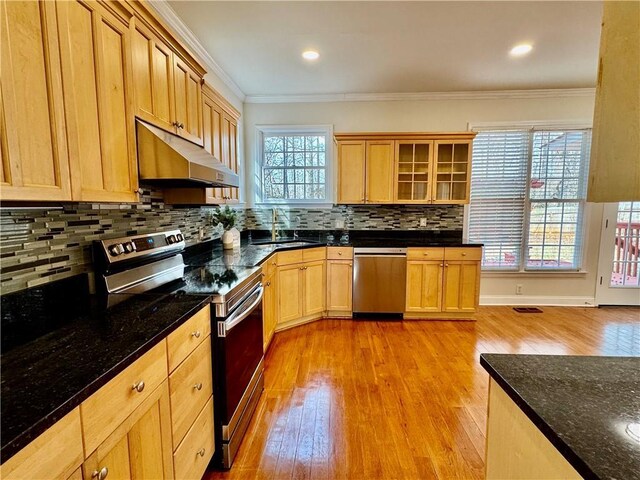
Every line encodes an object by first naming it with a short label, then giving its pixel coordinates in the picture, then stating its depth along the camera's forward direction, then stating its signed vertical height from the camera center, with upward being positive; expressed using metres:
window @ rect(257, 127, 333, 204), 4.15 +0.55
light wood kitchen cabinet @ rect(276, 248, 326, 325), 3.21 -0.87
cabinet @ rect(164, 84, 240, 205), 2.20 +0.57
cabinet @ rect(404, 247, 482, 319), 3.59 -0.83
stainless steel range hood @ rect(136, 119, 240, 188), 1.51 +0.24
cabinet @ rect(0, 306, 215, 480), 0.68 -0.64
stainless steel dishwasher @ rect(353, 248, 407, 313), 3.58 -0.83
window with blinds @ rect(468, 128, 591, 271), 3.99 +0.17
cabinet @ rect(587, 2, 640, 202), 0.45 +0.16
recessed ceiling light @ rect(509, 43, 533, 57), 2.80 +1.49
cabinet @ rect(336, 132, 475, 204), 3.75 +0.51
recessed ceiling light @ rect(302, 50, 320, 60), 2.89 +1.47
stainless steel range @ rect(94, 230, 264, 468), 1.53 -0.48
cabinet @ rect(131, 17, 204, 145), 1.49 +0.69
